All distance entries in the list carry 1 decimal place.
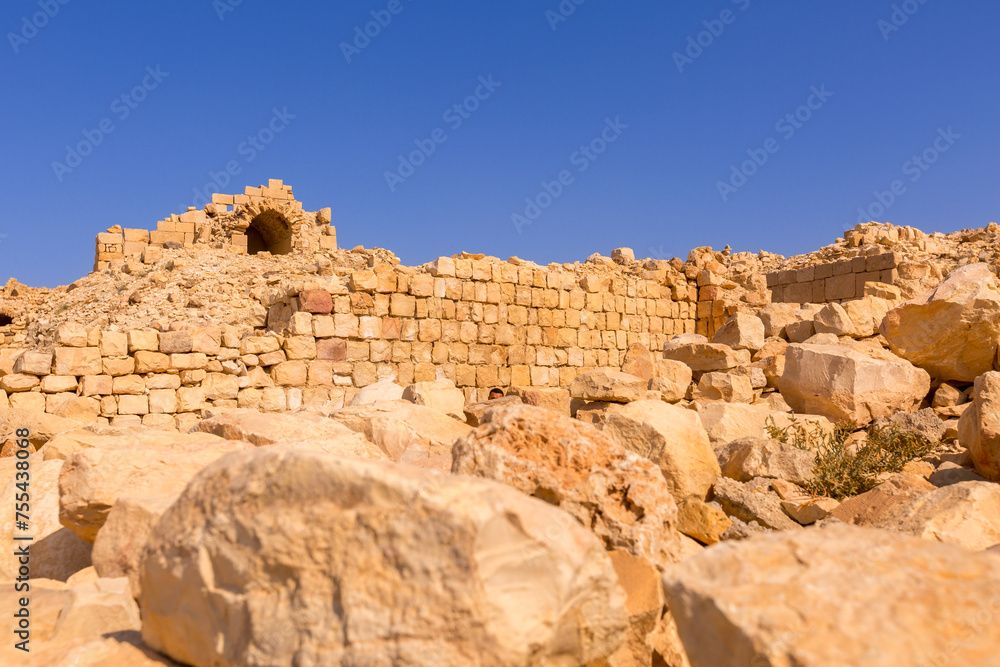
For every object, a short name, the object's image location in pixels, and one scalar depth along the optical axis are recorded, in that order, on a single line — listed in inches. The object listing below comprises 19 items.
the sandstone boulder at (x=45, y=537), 108.7
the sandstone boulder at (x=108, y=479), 96.8
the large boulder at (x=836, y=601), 47.9
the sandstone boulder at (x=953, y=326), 215.2
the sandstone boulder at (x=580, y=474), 93.7
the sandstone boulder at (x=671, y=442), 140.9
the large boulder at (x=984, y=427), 134.1
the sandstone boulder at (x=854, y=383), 206.8
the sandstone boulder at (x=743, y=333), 281.3
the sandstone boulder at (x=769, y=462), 157.8
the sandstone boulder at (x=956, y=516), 102.5
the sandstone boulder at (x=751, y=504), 135.9
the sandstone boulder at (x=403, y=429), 159.6
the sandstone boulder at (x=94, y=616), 74.4
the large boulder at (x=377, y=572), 53.2
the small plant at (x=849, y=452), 152.6
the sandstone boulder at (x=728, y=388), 236.2
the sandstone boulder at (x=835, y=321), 261.9
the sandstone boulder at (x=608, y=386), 217.8
